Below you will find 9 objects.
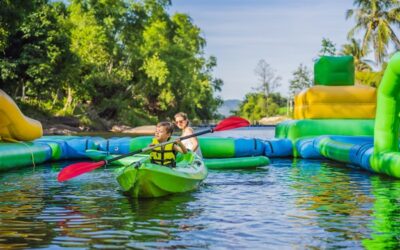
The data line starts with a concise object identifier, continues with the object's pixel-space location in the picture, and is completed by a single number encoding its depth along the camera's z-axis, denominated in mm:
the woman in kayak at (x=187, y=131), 9305
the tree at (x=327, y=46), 55875
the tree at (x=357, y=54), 51625
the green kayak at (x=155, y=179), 7293
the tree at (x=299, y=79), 74000
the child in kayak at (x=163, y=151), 8188
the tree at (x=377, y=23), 38156
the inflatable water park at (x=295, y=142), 8234
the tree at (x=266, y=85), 77750
